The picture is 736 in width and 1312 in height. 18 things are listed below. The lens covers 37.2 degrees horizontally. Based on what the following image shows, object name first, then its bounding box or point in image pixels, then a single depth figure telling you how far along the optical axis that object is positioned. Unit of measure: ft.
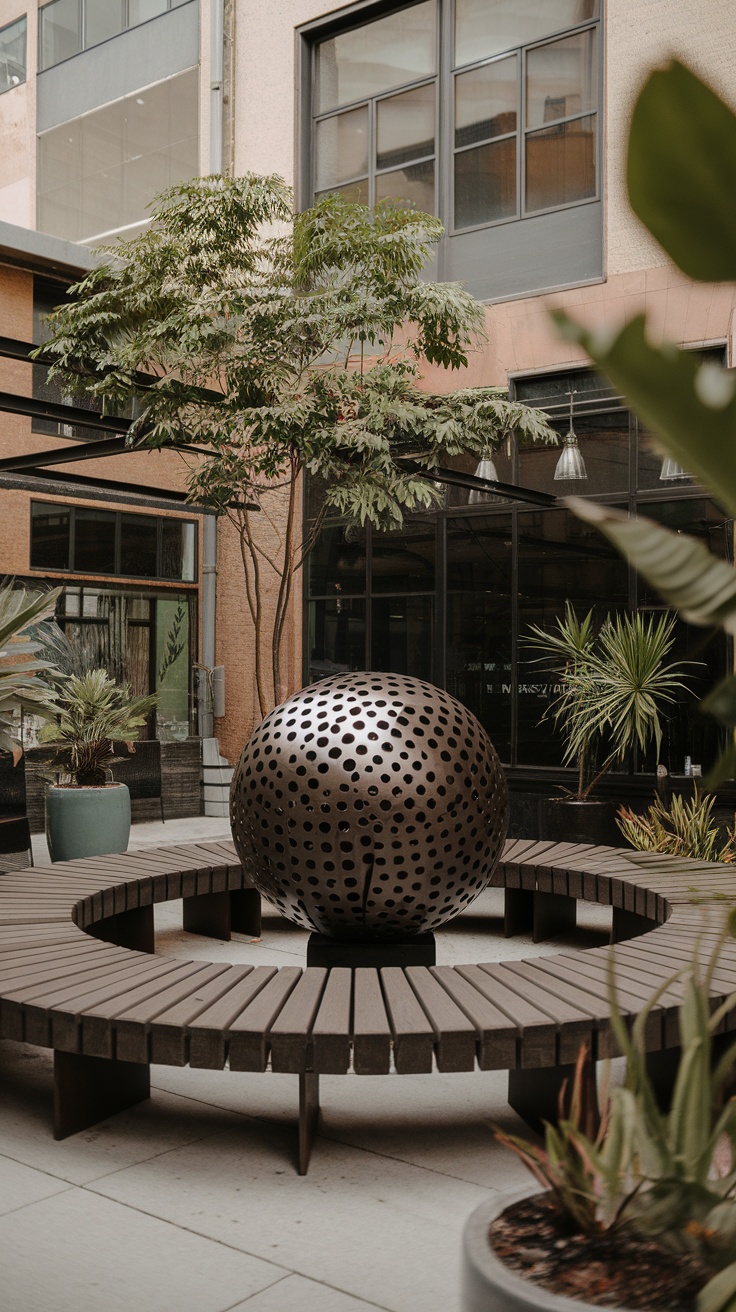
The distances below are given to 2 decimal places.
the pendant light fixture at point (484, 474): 37.32
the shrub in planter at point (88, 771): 27.22
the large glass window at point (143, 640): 43.60
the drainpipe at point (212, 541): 47.32
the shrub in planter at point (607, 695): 28.37
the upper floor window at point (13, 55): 62.44
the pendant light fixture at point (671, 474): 31.81
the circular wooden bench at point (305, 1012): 10.37
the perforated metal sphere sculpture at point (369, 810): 13.52
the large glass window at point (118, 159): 53.98
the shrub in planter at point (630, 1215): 4.58
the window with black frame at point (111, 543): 42.68
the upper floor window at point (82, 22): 54.44
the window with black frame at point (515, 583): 35.01
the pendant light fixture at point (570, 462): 35.65
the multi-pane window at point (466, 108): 38.52
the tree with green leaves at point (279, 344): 29.68
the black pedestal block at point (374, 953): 14.35
